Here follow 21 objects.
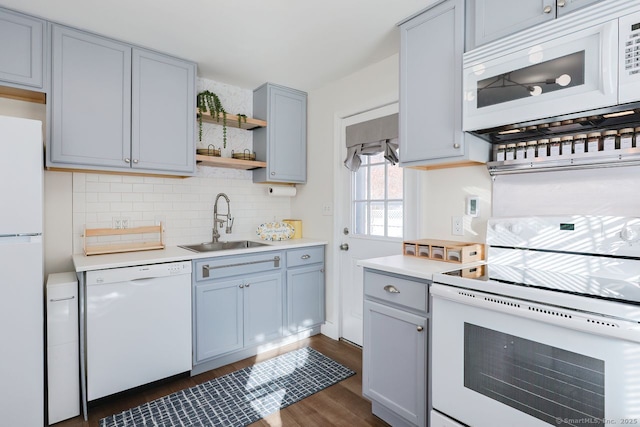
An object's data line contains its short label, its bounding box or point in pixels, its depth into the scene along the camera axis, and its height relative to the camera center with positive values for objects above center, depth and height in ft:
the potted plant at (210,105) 9.70 +3.16
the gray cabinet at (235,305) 8.32 -2.56
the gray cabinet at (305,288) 10.10 -2.43
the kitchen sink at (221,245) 10.03 -1.08
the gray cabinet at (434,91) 6.21 +2.46
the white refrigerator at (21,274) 5.65 -1.13
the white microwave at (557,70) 4.37 +2.20
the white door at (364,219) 8.99 -0.19
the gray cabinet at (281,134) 10.80 +2.64
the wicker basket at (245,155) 10.60 +1.85
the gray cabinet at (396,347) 5.62 -2.49
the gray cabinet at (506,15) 5.00 +3.26
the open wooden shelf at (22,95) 7.06 +2.59
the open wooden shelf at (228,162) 9.53 +1.49
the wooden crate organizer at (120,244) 8.12 -0.89
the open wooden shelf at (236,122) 10.00 +2.85
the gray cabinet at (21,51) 6.70 +3.33
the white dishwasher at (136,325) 6.82 -2.54
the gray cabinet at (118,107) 7.31 +2.53
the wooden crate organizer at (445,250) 6.30 -0.75
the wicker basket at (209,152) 9.75 +1.79
